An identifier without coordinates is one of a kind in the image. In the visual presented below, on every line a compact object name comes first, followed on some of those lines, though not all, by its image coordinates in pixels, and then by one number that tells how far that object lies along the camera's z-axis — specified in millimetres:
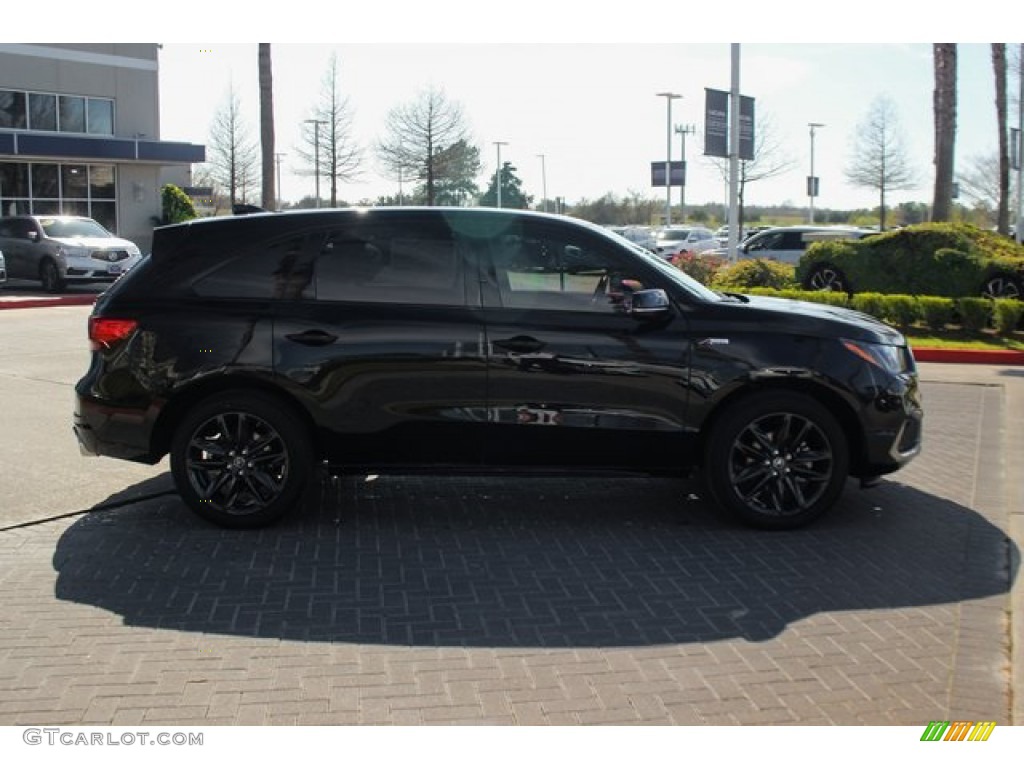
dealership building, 33562
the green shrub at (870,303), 16359
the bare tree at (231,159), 57688
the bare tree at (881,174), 55969
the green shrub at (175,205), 36812
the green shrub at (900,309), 16203
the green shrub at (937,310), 16062
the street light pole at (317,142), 50938
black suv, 6094
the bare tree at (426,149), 51531
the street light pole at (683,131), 65125
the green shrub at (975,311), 15875
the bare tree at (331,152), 50875
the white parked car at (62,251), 24141
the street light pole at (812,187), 59312
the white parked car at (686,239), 40212
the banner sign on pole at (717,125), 22297
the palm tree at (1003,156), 37375
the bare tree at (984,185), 59156
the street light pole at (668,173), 52562
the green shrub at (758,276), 18625
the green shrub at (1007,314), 15523
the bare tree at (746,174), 57362
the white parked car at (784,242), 26625
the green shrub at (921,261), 16781
